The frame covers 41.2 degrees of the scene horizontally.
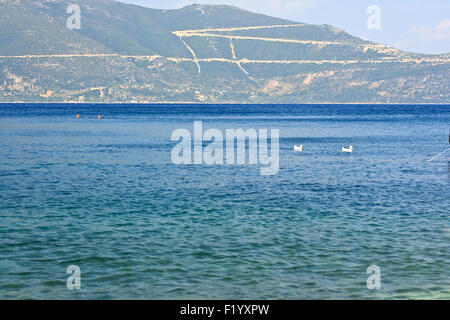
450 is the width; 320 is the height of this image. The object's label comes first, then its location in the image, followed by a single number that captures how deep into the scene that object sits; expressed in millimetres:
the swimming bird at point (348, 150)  69125
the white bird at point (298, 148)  69562
